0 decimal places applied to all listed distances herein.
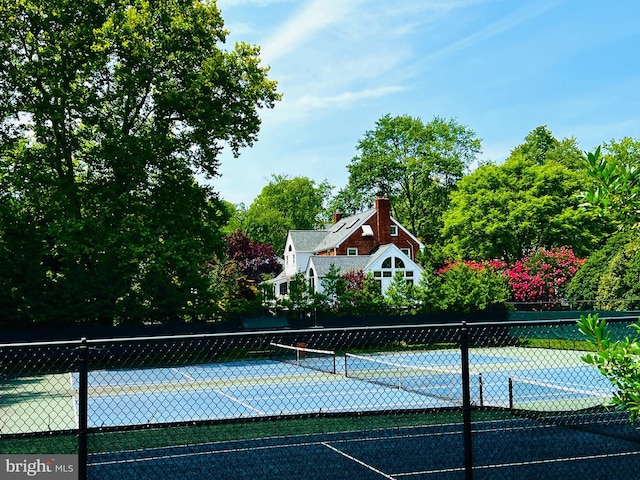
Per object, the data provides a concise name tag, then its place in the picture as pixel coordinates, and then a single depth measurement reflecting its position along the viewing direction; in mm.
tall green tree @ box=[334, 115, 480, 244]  72688
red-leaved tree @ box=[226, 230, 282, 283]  66375
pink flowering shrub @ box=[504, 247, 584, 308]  43688
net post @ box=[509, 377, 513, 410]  13789
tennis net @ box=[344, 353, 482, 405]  18781
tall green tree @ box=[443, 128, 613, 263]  52531
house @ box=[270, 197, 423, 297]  56406
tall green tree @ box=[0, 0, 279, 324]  29516
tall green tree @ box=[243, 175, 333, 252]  98938
